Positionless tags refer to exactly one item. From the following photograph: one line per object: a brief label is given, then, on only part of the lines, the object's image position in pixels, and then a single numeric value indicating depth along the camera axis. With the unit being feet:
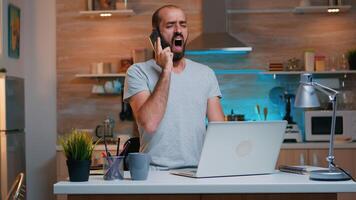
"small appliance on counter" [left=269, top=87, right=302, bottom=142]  19.10
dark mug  8.05
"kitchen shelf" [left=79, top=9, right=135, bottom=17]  20.06
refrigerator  17.07
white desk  7.63
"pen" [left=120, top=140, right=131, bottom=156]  9.44
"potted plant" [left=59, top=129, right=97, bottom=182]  8.00
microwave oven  19.08
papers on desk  8.73
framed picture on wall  18.93
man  9.36
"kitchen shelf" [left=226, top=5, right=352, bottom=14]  19.74
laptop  7.91
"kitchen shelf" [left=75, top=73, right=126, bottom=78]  20.04
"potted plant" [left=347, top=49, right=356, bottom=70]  19.82
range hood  19.29
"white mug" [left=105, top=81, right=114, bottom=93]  20.42
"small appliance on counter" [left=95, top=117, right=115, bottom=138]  20.34
